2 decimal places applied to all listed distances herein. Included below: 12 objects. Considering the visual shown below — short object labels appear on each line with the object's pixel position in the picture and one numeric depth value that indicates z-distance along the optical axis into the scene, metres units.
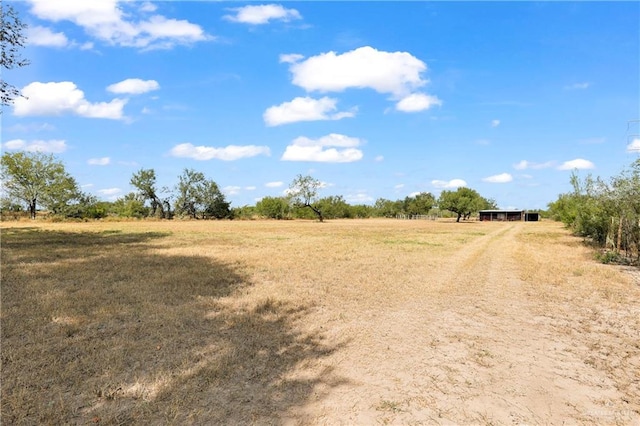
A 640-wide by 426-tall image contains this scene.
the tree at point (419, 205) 124.75
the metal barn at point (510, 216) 103.18
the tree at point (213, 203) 84.56
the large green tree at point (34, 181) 54.06
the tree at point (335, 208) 105.32
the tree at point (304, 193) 73.31
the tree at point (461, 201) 94.69
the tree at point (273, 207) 92.88
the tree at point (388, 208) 135.00
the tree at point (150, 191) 77.19
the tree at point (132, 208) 76.59
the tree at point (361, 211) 120.21
